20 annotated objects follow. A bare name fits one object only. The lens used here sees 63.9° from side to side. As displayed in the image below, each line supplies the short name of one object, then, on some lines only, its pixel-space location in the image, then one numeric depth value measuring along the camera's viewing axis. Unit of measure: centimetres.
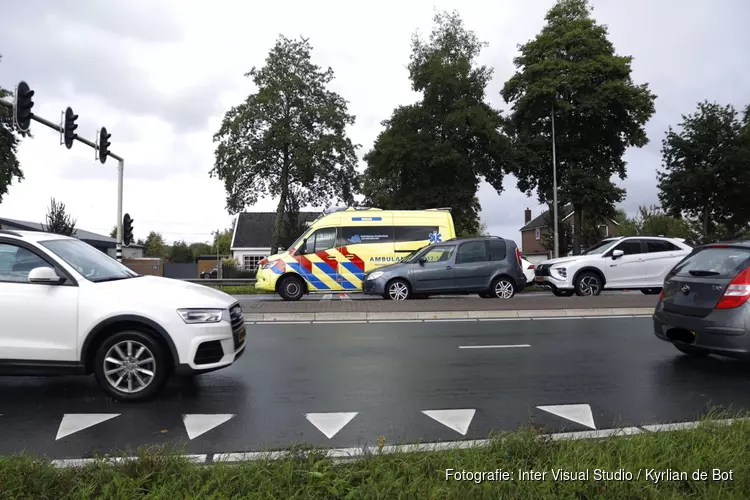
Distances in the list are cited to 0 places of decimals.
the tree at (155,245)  9881
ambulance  1711
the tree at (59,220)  2874
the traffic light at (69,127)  1577
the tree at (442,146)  3650
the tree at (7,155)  3541
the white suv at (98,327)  571
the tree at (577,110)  3416
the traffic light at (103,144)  1780
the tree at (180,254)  9425
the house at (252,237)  6556
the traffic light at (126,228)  2041
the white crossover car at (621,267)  1641
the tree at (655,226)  5272
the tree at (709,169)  3309
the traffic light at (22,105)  1368
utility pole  3316
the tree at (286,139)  4184
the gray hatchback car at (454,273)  1493
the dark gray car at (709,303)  639
